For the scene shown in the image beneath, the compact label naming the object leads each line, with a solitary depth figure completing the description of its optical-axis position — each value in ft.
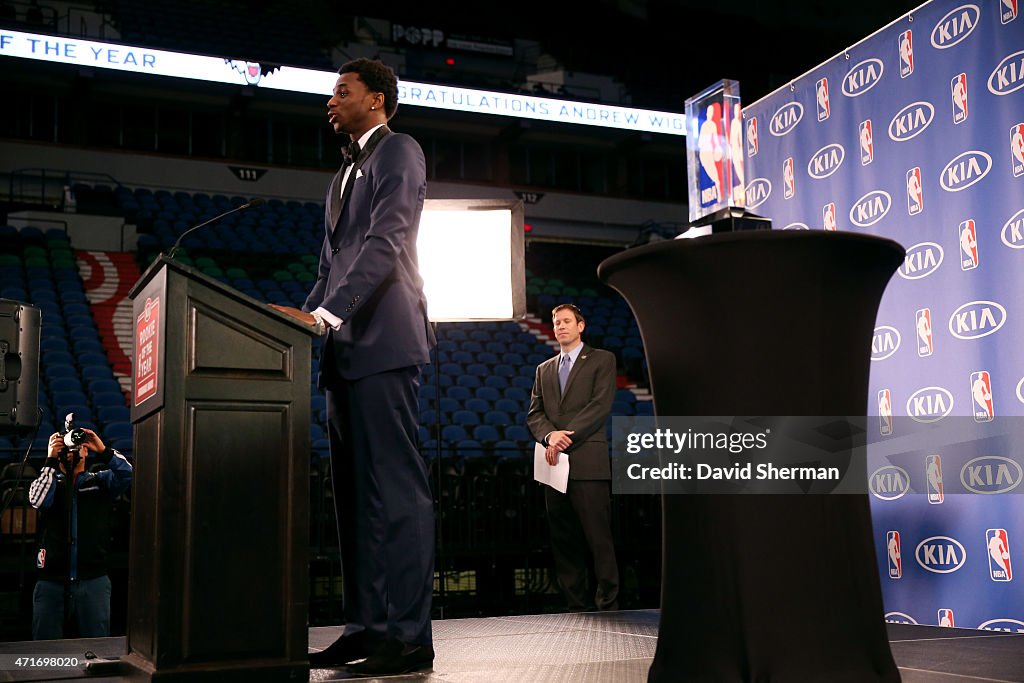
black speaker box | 9.03
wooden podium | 5.60
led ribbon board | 39.73
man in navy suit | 6.50
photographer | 12.90
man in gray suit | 13.64
